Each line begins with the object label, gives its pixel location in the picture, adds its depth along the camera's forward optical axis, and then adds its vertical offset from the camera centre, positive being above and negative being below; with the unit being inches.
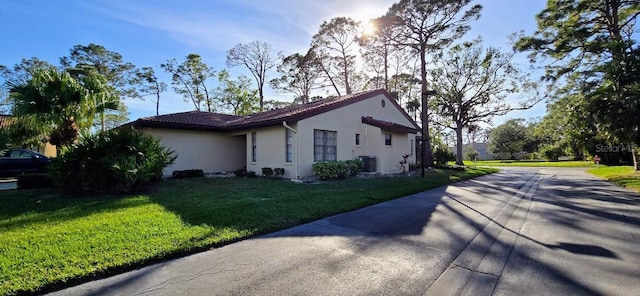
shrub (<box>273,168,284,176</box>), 536.5 -20.9
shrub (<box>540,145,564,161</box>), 1600.6 +21.1
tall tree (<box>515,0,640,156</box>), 458.3 +238.1
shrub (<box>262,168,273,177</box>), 551.8 -22.2
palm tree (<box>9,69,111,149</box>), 406.9 +83.2
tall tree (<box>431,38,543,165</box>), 1084.5 +264.0
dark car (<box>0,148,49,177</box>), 537.6 +0.0
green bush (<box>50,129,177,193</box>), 346.9 -4.5
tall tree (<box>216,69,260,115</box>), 1347.2 +295.8
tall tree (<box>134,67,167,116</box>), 1348.4 +364.5
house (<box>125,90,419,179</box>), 528.4 +43.6
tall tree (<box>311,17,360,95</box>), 1105.4 +435.4
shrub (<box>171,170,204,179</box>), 543.0 -24.4
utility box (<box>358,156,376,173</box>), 622.8 -11.9
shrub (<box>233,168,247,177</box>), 585.5 -25.9
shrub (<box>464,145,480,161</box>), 1959.4 +13.0
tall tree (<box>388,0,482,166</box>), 817.5 +383.0
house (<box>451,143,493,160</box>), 2666.8 +80.3
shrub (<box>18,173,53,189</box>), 396.8 -25.0
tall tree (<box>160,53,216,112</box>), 1331.2 +380.7
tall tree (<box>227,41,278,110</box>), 1283.2 +447.4
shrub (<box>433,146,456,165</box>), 1008.9 +4.7
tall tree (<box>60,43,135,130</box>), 1158.3 +395.9
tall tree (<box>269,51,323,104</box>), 1217.4 +358.5
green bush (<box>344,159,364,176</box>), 556.5 -13.7
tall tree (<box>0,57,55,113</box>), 1065.0 +346.3
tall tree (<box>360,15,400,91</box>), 876.0 +395.2
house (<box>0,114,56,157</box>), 691.0 +40.5
